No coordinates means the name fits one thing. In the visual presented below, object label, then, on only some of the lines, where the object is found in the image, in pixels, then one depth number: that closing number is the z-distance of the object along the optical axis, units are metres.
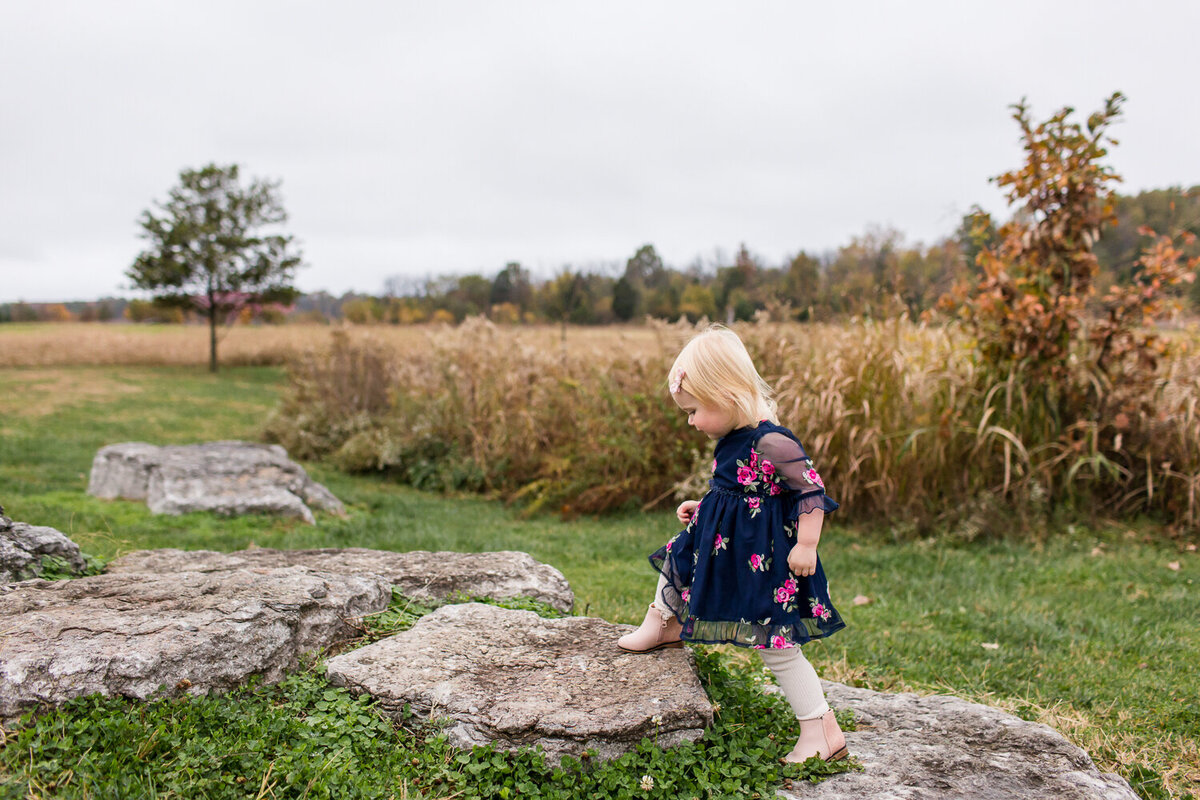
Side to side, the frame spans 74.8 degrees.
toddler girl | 2.52
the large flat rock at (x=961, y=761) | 2.34
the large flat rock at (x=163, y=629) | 2.33
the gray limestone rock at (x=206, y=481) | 6.39
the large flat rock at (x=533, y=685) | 2.41
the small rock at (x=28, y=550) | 3.09
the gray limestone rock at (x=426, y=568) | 3.53
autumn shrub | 6.01
